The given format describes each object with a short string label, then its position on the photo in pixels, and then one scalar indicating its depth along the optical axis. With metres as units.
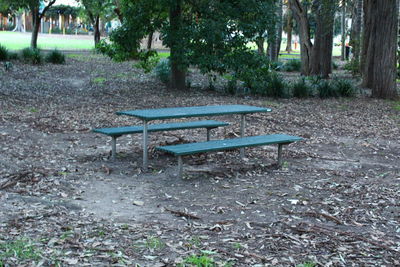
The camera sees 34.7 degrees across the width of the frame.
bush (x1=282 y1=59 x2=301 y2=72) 24.58
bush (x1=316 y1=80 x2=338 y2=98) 14.97
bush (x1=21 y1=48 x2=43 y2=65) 21.28
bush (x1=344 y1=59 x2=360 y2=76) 21.52
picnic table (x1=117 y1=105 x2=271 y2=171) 7.04
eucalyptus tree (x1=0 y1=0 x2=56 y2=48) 25.56
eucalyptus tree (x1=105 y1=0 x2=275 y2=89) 14.15
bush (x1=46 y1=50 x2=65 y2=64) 22.25
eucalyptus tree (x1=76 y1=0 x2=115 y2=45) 28.78
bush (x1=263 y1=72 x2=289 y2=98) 14.68
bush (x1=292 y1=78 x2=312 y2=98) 14.77
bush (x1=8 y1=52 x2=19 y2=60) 21.48
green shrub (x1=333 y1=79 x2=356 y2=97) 15.23
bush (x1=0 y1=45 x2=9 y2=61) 21.17
